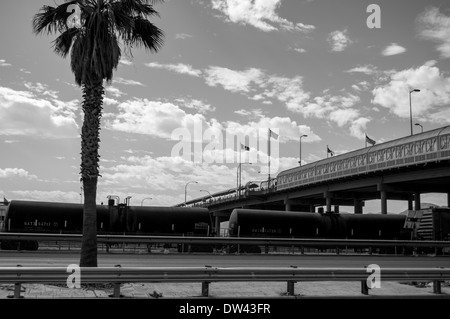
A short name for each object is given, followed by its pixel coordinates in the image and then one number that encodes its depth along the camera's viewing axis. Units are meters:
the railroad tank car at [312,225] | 37.16
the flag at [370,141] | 72.12
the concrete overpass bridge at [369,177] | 53.78
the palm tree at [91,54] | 14.31
